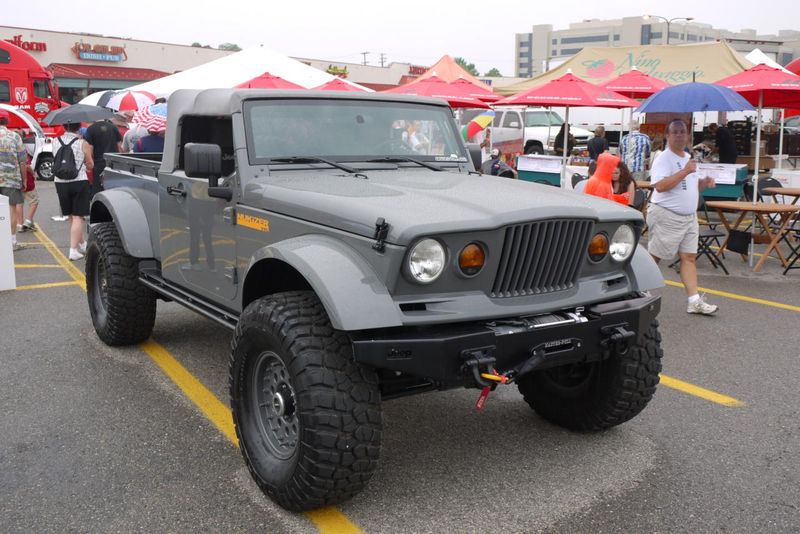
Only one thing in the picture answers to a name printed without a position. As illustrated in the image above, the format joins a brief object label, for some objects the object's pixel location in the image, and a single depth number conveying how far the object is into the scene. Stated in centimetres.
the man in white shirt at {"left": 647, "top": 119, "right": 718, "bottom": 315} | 704
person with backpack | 1013
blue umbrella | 1108
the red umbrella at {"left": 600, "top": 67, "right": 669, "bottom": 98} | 1583
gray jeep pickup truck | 320
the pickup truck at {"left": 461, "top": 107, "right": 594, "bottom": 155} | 2622
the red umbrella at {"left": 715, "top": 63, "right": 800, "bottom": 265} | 1190
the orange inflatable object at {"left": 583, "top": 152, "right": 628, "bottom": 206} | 695
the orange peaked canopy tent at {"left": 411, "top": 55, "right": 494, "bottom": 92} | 1725
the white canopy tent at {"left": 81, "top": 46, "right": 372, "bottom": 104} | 1373
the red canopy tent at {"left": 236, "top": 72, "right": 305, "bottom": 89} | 1298
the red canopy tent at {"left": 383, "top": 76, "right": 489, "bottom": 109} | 1575
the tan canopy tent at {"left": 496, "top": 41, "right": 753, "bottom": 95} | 1659
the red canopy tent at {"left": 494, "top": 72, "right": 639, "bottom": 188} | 1433
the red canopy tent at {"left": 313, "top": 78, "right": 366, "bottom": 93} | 1334
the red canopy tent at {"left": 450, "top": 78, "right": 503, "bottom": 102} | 1617
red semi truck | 2675
